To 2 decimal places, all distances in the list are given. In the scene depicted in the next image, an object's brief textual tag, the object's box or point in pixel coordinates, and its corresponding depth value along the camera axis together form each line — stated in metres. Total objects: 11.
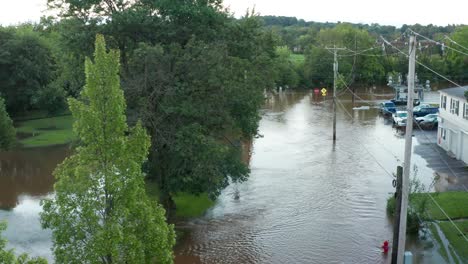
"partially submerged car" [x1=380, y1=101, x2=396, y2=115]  47.91
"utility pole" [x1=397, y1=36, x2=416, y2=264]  13.40
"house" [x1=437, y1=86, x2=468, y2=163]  29.69
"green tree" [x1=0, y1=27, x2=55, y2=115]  45.22
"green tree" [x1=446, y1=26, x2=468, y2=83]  76.04
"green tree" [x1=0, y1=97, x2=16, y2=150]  29.77
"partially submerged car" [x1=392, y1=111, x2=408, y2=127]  41.78
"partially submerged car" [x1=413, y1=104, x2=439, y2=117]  44.81
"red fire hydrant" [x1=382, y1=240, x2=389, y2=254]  18.69
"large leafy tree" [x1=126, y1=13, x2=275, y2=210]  19.48
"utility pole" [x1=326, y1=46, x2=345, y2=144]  37.00
